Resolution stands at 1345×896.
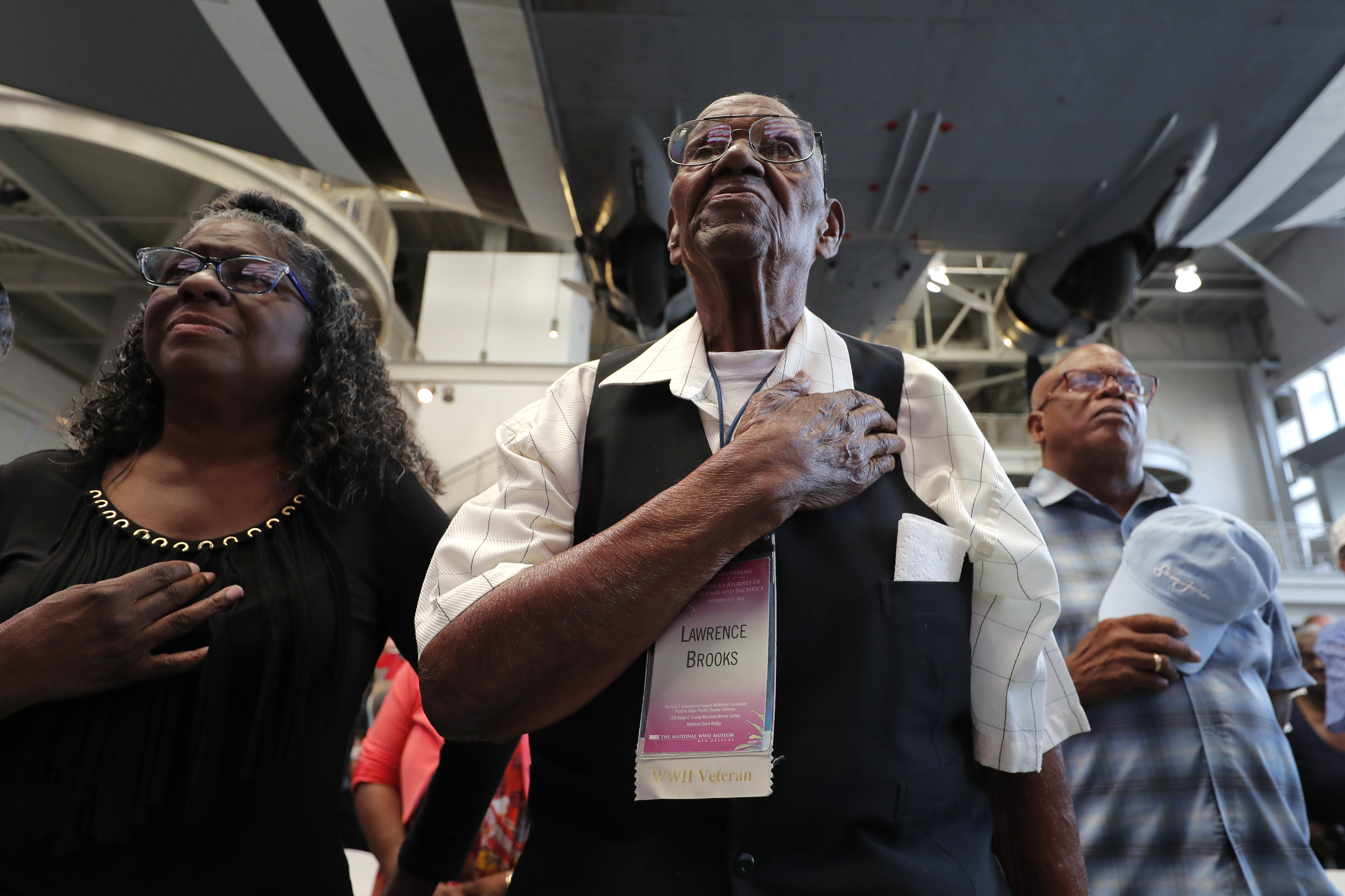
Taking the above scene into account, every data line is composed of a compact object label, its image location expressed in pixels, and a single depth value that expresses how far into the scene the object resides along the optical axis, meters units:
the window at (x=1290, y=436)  19.27
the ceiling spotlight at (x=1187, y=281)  10.82
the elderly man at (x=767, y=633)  0.88
